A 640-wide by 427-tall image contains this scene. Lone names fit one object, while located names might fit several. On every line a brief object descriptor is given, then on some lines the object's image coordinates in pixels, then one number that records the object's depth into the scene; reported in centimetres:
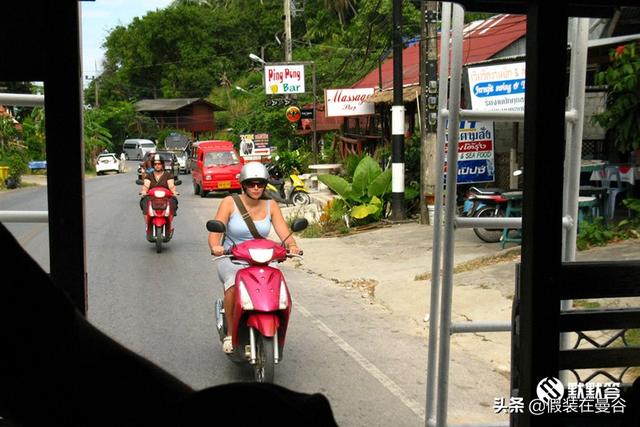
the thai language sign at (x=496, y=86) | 1241
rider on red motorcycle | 1460
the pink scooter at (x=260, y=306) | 608
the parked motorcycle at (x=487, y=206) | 1285
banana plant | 1666
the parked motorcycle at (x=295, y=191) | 2242
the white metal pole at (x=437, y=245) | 319
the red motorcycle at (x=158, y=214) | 1435
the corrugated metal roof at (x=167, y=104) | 6969
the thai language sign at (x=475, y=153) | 1374
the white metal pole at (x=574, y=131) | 305
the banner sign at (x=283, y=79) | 3366
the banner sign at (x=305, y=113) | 3353
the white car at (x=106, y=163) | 4968
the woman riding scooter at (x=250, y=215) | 687
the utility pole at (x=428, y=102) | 1485
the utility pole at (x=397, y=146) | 1628
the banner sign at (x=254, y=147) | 3228
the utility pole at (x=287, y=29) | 3481
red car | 2792
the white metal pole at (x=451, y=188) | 295
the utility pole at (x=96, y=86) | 6829
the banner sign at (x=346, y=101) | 2511
